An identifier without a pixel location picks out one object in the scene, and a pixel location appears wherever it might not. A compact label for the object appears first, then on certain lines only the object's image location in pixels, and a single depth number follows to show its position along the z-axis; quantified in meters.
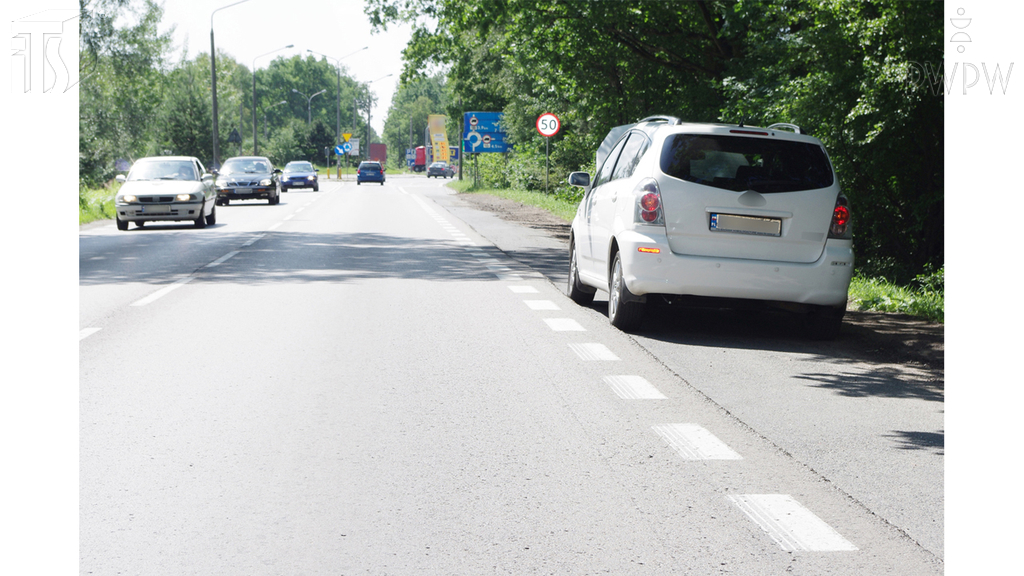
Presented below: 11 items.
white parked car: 8.91
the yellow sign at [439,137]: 114.06
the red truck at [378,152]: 121.70
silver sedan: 24.47
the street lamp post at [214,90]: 43.84
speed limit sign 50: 32.25
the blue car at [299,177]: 57.22
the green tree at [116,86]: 44.22
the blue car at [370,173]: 73.31
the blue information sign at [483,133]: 53.34
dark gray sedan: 38.00
